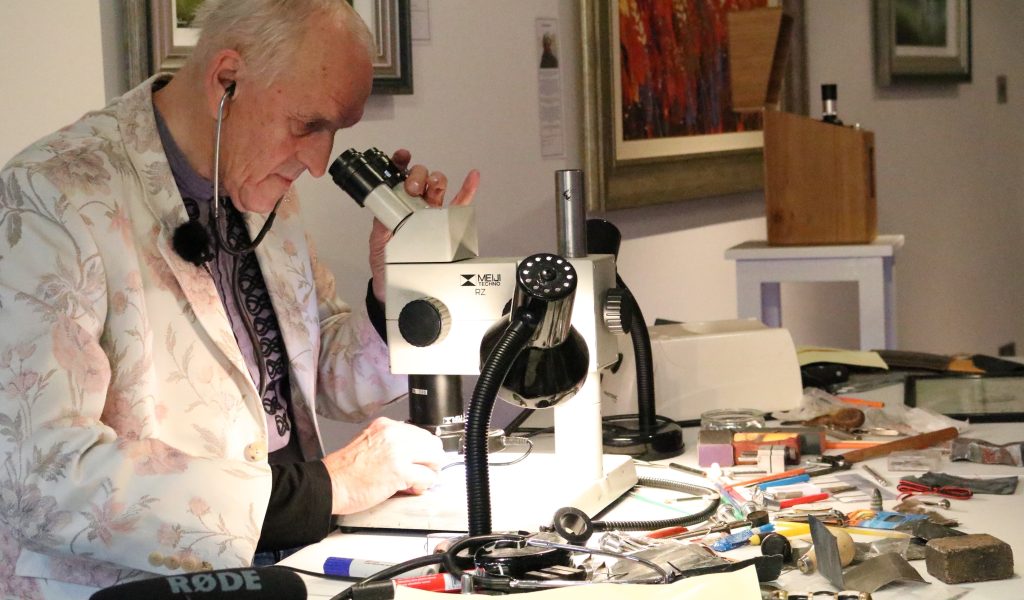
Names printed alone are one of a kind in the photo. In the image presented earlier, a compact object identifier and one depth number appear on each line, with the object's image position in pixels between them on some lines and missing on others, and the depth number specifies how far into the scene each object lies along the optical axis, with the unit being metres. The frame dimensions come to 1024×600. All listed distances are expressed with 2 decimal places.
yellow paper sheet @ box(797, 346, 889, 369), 2.79
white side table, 3.72
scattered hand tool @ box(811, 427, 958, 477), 2.33
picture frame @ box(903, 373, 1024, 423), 2.54
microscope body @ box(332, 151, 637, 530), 2.16
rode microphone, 1.76
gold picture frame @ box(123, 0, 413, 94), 2.61
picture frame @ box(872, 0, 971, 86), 5.43
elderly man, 2.06
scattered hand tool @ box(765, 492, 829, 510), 2.19
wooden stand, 3.76
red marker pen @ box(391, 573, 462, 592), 1.96
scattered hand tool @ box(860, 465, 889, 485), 2.27
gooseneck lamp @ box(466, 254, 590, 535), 1.99
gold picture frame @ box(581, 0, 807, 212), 3.48
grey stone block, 1.98
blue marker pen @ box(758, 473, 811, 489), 2.26
